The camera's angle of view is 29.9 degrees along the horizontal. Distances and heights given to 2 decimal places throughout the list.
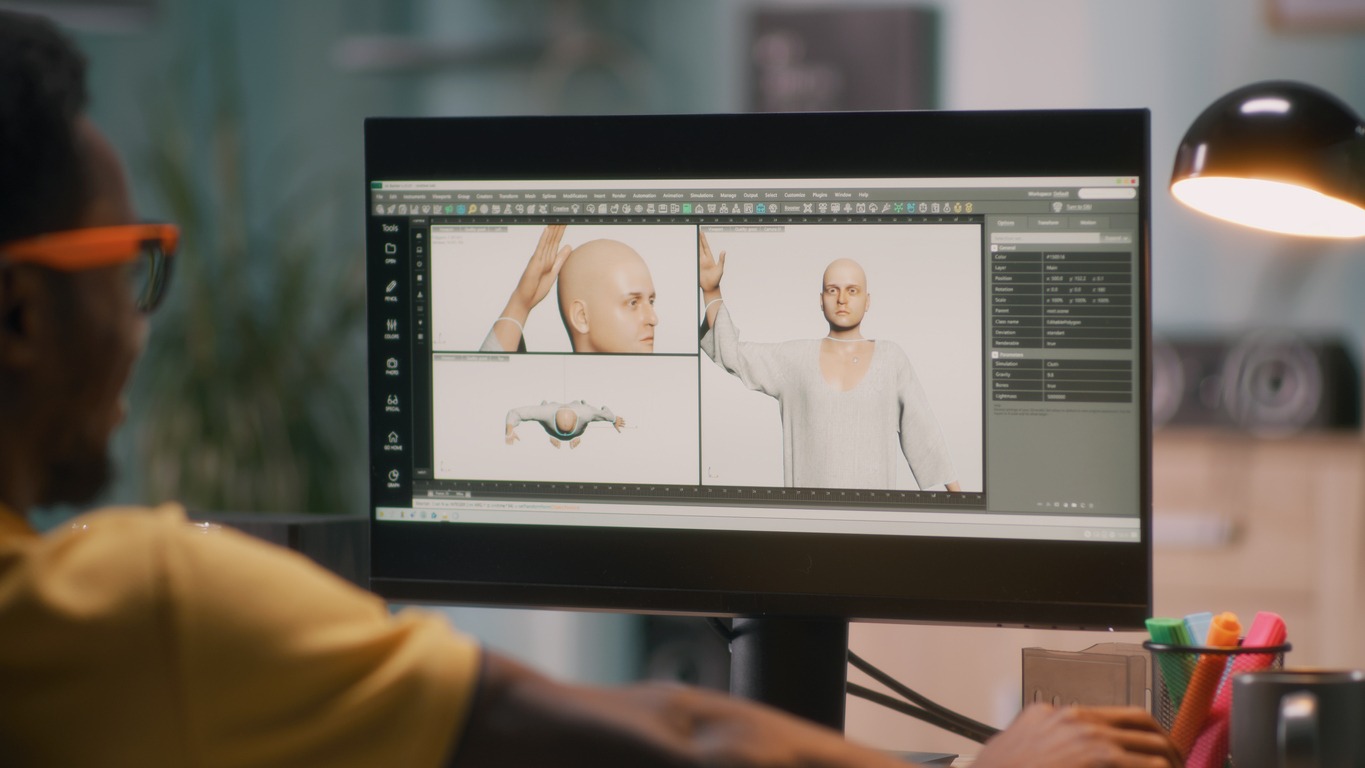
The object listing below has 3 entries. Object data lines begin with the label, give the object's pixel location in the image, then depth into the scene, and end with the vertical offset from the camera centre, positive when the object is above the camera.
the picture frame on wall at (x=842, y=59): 3.99 +0.66
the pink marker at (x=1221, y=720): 1.67 -0.22
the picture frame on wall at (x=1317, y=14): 3.67 +0.69
